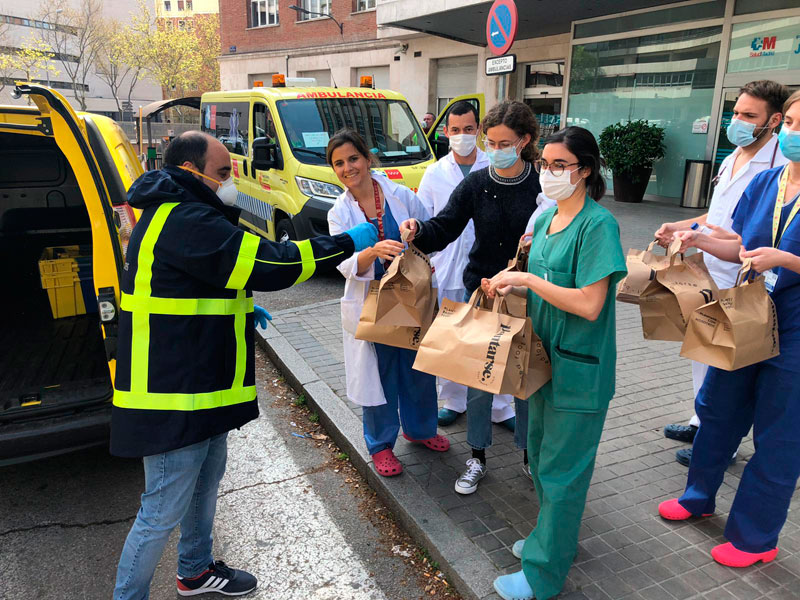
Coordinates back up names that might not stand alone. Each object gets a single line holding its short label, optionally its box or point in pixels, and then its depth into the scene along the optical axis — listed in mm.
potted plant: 12117
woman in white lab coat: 2959
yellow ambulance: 7238
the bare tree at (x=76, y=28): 35719
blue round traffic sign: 5316
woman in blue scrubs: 2354
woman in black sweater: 2883
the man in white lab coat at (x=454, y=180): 3592
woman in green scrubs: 2105
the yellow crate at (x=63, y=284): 4711
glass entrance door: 15969
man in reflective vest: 2090
